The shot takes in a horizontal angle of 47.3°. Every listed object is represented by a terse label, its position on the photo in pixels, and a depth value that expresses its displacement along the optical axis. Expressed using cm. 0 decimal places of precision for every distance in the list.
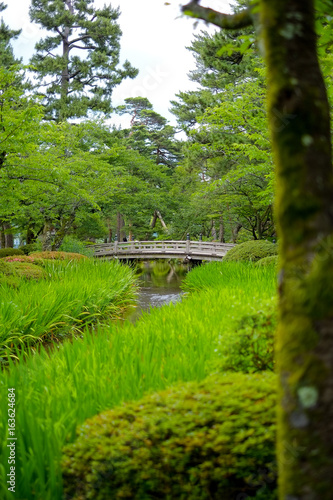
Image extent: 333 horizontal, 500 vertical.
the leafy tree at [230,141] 1205
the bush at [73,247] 1919
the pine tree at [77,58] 2202
